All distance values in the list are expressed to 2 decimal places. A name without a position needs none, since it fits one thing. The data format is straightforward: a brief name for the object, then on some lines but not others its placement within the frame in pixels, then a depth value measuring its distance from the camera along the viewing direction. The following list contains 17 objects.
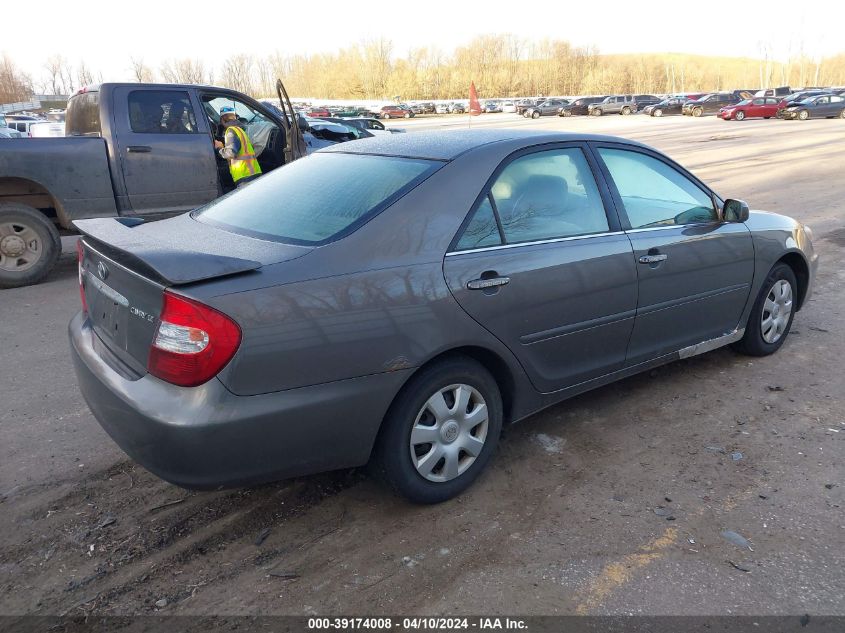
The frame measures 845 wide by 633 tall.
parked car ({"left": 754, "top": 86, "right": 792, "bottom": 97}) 51.53
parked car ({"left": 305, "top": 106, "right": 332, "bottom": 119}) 42.72
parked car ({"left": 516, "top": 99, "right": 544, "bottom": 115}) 59.65
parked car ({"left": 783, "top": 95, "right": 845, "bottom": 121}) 40.75
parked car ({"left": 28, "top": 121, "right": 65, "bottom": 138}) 18.13
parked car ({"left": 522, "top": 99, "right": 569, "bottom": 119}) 56.00
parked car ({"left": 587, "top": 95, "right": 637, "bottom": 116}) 53.84
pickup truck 6.98
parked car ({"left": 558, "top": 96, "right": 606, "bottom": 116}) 55.22
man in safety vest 7.97
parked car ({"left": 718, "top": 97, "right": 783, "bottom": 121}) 42.00
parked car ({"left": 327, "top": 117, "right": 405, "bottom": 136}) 22.45
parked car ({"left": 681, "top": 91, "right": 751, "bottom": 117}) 48.34
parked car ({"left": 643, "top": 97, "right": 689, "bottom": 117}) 49.81
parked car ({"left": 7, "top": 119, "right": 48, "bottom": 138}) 25.08
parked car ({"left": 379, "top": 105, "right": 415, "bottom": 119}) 62.31
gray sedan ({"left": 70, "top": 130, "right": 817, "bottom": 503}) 2.54
